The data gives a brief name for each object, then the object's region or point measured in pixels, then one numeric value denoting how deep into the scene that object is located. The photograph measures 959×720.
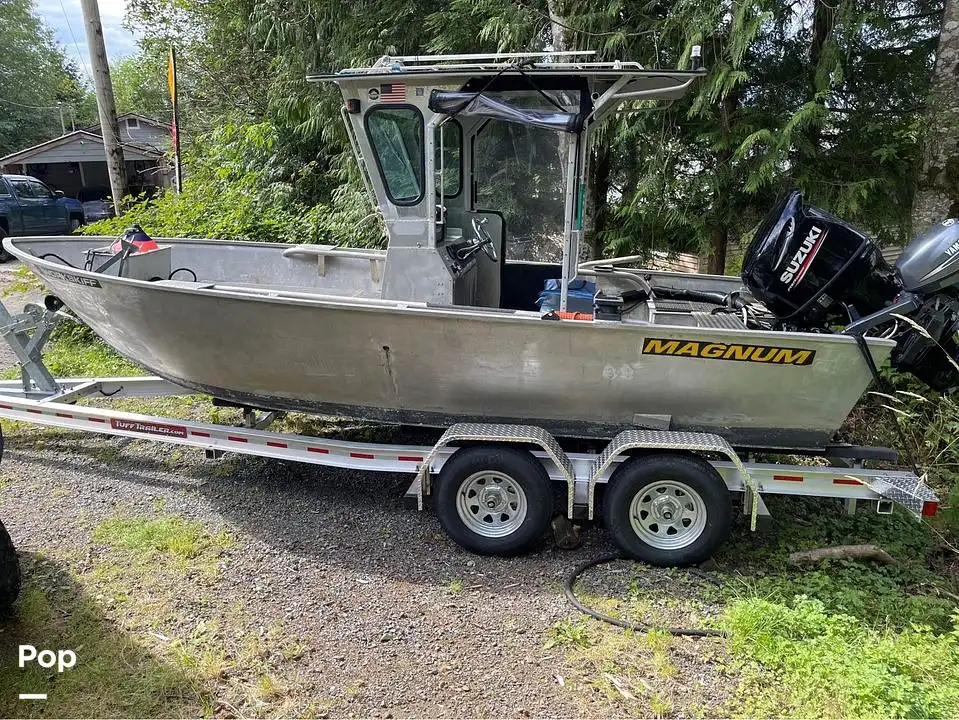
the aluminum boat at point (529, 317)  3.68
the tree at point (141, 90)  32.03
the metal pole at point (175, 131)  11.23
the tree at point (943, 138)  5.55
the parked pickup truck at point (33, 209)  15.07
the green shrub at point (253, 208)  9.03
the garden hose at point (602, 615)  3.36
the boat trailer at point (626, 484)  3.74
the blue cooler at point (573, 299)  4.24
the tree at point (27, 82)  28.77
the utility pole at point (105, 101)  9.47
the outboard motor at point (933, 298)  3.70
